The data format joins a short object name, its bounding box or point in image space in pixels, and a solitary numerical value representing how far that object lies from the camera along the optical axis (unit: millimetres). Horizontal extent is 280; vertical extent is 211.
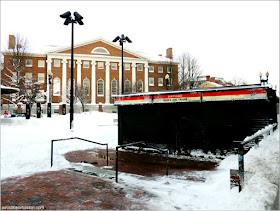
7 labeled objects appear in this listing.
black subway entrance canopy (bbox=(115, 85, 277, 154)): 9984
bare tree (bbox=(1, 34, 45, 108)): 38781
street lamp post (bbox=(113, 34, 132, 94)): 19733
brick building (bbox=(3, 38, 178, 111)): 50469
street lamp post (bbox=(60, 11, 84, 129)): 16750
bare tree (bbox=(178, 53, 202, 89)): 42750
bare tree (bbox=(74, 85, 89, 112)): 42844
